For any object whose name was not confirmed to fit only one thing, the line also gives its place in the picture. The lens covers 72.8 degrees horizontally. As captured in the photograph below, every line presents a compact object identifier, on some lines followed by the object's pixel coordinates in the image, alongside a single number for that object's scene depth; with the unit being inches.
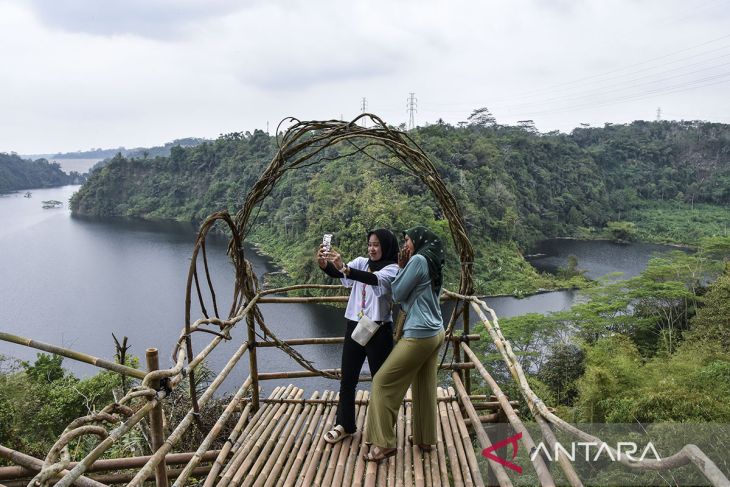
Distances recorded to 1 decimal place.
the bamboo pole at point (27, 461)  59.1
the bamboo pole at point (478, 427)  82.0
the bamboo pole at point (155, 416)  65.4
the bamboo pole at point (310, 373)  121.8
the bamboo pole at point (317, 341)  120.5
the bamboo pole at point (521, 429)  66.0
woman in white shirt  92.3
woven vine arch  105.0
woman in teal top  86.9
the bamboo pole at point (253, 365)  115.5
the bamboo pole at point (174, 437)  61.4
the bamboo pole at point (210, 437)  80.6
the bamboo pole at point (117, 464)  76.6
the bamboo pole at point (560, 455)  58.5
